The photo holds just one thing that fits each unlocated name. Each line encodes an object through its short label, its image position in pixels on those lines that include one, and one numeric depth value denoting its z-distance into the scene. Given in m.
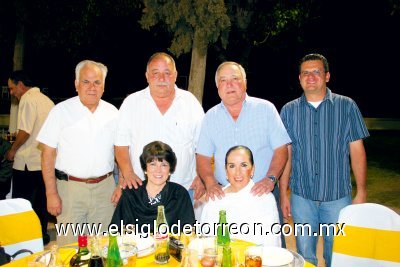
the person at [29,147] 5.25
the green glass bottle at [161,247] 2.63
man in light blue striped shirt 3.82
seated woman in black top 3.44
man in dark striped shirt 3.82
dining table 2.56
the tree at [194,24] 8.21
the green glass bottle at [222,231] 2.71
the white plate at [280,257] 2.51
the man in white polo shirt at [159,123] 4.01
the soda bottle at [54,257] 2.49
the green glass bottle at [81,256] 2.48
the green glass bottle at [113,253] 2.45
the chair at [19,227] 3.26
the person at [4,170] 5.00
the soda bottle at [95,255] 2.42
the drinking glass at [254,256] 2.42
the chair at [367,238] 2.93
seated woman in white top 3.32
